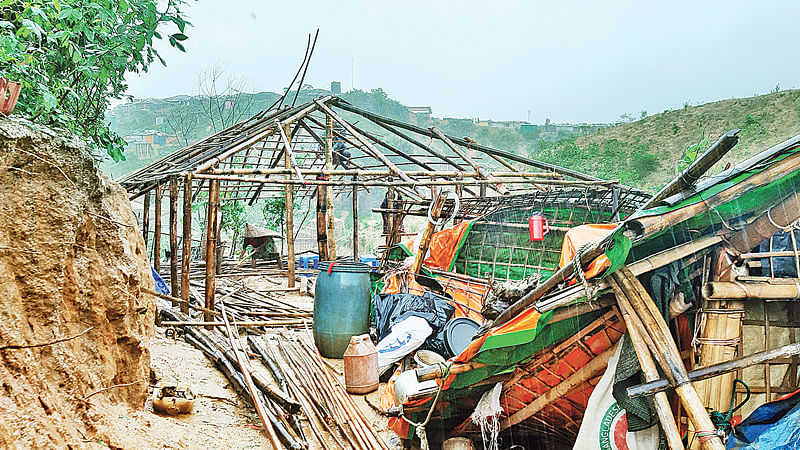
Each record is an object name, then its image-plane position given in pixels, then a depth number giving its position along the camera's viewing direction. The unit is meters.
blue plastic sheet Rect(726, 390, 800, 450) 1.95
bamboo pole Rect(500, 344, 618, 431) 2.92
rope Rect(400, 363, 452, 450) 3.37
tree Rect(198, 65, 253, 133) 23.44
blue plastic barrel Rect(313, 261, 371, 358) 6.10
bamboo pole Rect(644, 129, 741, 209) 1.98
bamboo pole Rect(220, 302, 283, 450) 3.27
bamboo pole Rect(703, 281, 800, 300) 2.21
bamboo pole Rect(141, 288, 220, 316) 3.66
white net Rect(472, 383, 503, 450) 3.38
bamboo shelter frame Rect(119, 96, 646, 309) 7.27
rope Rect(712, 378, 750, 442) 2.17
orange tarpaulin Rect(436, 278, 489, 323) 6.16
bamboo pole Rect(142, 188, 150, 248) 10.26
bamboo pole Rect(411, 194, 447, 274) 5.98
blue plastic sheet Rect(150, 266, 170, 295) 7.69
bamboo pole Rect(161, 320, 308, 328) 5.96
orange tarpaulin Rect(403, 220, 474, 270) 7.61
